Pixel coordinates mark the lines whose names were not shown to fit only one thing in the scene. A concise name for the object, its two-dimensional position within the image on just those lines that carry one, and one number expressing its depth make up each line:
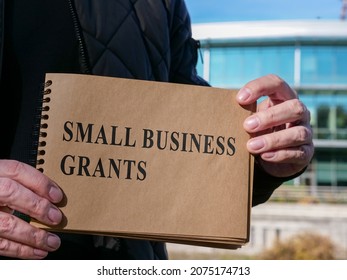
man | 1.09
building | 25.34
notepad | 1.16
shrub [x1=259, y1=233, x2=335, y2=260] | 10.84
